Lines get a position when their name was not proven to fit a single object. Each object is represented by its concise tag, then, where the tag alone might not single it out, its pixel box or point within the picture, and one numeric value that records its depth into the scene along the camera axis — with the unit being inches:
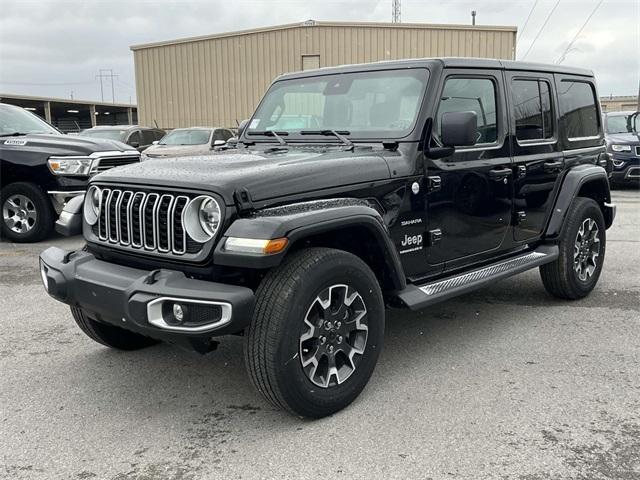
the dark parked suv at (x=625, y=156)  532.7
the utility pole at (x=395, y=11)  1387.5
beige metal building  880.3
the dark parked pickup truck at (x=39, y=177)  317.4
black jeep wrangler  116.3
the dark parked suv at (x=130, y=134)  637.3
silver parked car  557.0
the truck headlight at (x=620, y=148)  533.3
